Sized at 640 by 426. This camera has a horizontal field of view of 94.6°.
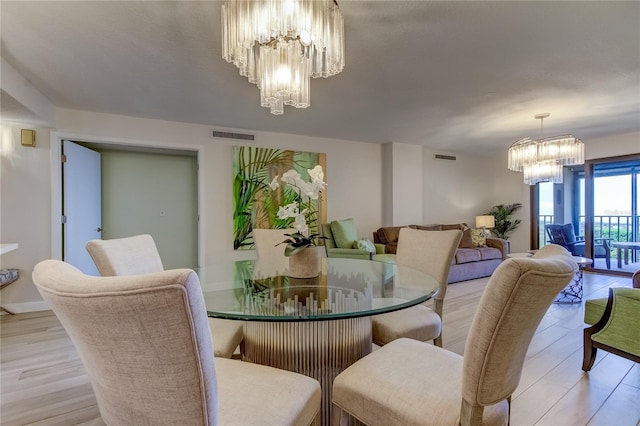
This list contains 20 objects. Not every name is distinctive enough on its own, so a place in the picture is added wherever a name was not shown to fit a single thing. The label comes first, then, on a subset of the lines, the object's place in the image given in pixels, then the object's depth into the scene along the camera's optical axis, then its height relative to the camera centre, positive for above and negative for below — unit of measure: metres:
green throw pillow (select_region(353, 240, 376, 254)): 4.45 -0.56
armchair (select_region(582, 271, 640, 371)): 1.88 -0.80
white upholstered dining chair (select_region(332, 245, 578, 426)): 0.81 -0.59
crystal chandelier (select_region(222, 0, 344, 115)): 1.29 +0.83
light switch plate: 3.33 +0.84
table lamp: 6.20 -0.27
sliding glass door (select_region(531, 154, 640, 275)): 5.46 -0.01
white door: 3.60 +0.11
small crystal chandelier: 3.75 +0.69
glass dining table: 1.25 -0.44
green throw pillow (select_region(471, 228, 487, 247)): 5.48 -0.54
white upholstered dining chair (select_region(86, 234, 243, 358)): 1.54 -0.30
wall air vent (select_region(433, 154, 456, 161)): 6.28 +1.13
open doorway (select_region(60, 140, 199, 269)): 4.59 +0.21
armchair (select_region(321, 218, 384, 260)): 4.29 -0.51
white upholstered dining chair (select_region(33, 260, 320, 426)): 0.58 -0.28
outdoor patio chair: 5.57 -0.63
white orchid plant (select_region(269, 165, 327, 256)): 1.72 +0.02
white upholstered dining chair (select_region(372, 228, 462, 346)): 1.71 -0.45
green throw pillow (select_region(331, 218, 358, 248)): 4.54 -0.38
